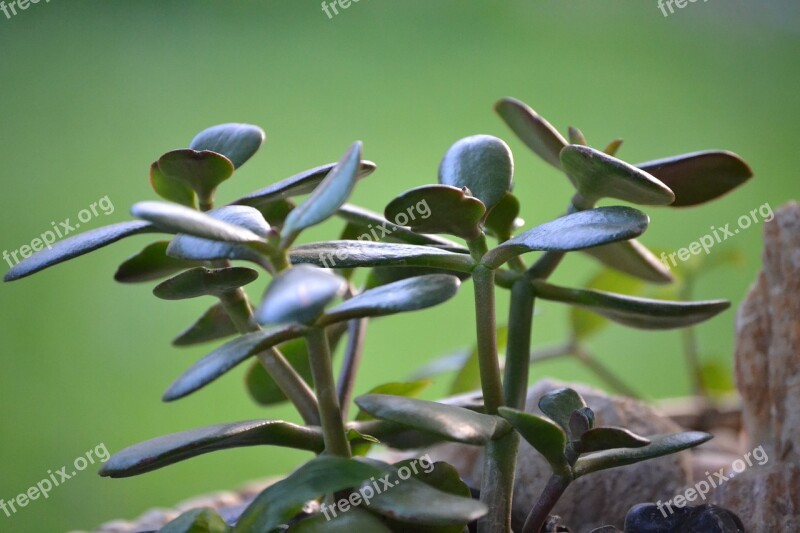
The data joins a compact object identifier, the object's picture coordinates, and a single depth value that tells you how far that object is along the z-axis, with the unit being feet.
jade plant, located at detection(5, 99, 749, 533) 1.55
